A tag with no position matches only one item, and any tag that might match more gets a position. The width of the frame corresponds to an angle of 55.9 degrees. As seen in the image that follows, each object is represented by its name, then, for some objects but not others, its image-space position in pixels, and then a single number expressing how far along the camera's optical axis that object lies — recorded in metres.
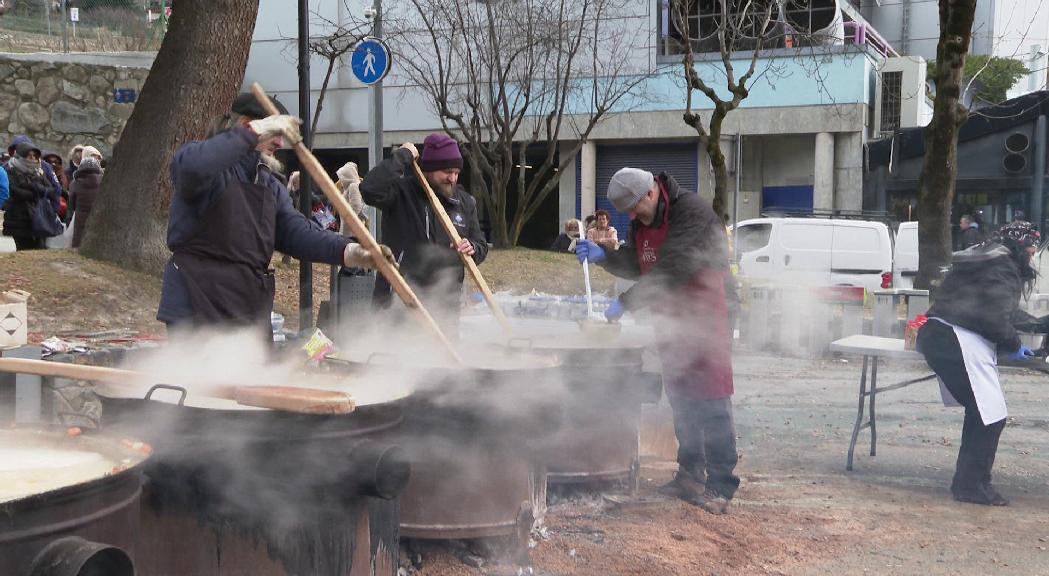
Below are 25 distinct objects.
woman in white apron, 5.43
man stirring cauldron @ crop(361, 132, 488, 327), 5.27
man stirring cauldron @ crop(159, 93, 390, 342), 3.76
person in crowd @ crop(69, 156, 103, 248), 10.29
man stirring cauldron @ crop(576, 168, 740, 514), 5.05
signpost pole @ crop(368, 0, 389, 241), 10.79
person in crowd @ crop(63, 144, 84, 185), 11.62
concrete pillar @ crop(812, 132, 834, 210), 23.12
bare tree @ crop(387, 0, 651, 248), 19.61
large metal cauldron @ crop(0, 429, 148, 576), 2.01
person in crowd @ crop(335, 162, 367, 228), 6.55
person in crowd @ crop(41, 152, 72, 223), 12.64
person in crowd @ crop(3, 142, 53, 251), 10.53
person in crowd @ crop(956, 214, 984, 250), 14.20
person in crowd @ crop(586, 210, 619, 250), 13.00
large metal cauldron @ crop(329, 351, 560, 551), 3.70
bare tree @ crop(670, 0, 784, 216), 17.12
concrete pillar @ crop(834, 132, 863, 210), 23.20
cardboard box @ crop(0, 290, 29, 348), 4.67
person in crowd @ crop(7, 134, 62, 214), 11.02
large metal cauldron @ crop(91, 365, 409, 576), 2.79
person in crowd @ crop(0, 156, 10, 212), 10.42
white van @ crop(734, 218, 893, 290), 16.25
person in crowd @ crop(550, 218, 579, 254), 16.08
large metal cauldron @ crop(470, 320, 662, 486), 4.70
